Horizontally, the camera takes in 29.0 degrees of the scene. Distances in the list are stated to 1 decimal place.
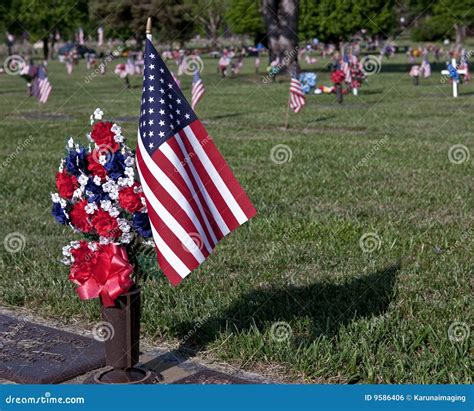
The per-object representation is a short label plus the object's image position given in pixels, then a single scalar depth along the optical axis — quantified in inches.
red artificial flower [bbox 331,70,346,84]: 1186.6
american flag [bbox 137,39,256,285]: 194.5
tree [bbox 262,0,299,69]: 1811.0
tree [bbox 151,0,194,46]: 3172.2
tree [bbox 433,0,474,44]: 3290.6
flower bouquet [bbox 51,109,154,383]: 202.2
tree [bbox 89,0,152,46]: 3223.4
